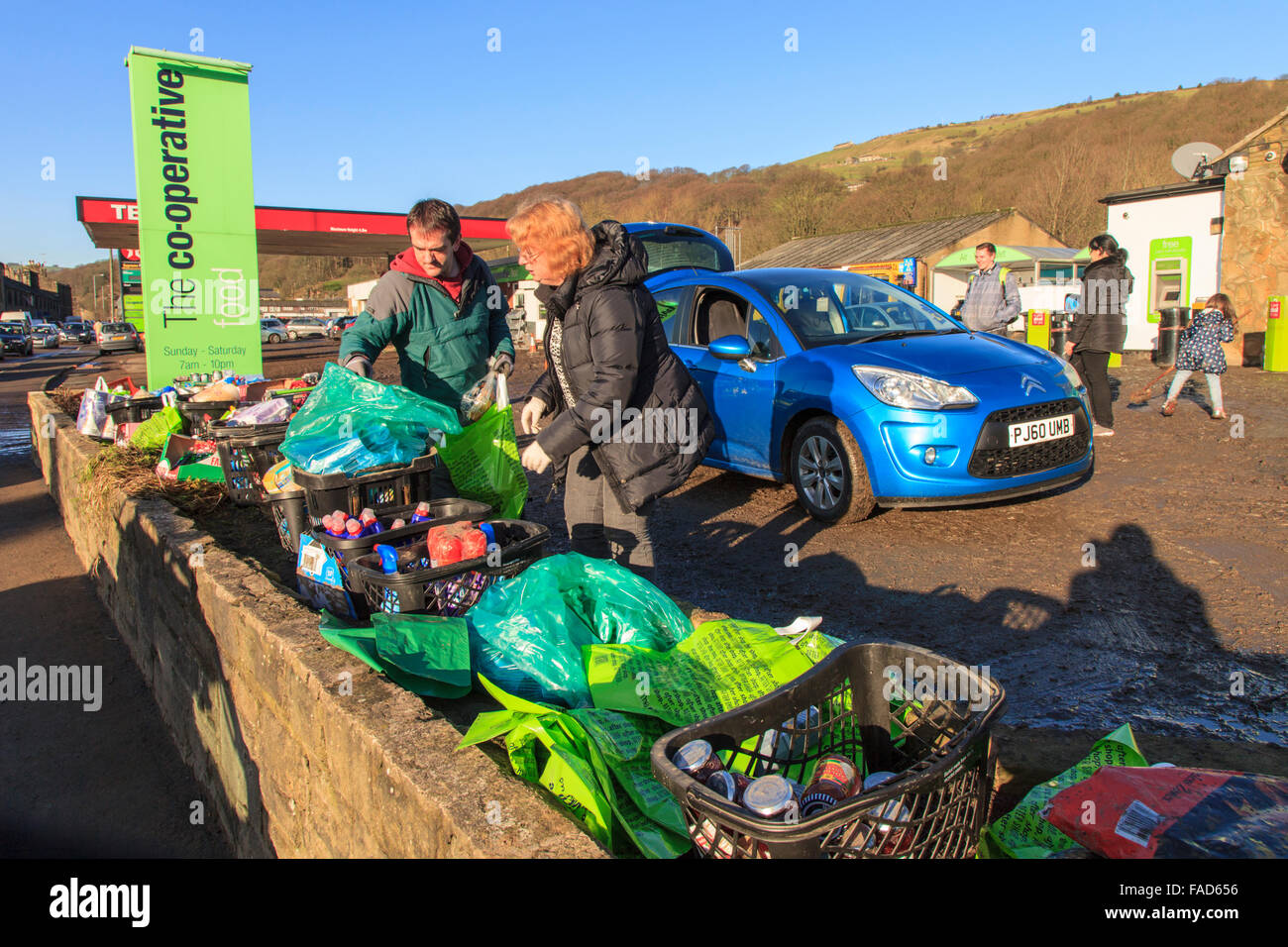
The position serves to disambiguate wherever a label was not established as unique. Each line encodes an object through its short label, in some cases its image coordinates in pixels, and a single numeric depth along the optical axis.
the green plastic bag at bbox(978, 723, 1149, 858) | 1.78
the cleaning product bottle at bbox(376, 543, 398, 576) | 3.08
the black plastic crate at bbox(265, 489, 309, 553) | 4.07
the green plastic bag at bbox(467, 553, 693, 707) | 2.53
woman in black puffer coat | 3.06
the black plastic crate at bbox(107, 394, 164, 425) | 7.62
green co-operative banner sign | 8.62
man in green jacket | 4.25
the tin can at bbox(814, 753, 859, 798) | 1.76
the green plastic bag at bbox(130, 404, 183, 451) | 6.61
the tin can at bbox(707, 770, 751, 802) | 1.68
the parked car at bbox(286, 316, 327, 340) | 52.95
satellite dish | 18.39
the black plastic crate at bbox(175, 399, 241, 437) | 6.32
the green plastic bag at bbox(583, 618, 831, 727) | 2.29
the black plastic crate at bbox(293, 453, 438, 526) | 3.74
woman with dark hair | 8.02
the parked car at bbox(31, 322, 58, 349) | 55.44
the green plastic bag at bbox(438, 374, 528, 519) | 4.11
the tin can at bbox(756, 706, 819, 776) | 1.93
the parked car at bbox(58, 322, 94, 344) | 62.31
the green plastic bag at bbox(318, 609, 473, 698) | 2.56
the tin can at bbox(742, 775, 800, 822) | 1.56
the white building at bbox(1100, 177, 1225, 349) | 17.47
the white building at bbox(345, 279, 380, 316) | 63.84
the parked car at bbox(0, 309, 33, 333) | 46.66
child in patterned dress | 9.26
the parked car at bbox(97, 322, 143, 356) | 43.32
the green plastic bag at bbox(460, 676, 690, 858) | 1.89
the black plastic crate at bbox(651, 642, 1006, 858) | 1.50
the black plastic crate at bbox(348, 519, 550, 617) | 2.86
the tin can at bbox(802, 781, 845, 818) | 1.70
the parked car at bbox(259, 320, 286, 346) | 45.56
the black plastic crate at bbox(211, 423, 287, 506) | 5.15
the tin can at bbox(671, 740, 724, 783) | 1.71
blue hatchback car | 5.27
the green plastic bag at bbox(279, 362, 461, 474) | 3.79
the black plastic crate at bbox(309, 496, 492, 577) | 3.26
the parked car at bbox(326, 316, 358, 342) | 50.91
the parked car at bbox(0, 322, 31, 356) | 42.62
